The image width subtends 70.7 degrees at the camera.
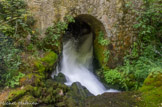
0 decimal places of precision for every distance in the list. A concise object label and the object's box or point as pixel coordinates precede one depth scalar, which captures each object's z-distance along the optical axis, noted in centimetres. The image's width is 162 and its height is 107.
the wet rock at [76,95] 330
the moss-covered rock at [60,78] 463
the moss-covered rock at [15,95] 276
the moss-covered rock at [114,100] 291
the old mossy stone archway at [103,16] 444
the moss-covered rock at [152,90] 267
